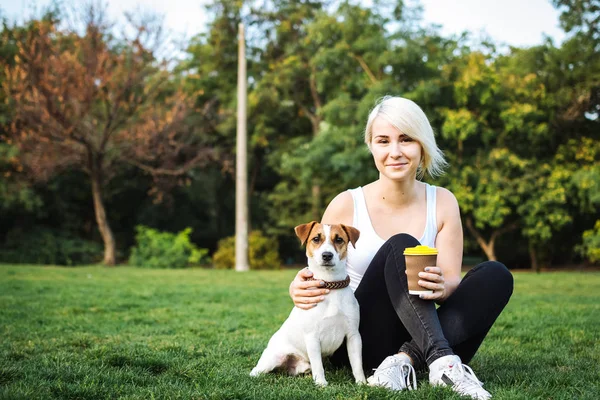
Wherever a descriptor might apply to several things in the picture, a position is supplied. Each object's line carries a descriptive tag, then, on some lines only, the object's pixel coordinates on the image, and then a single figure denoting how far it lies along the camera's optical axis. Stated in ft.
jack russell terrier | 10.03
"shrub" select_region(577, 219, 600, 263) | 52.60
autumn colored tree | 50.62
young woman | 9.45
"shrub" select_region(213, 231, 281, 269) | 56.54
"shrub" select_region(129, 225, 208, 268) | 55.26
